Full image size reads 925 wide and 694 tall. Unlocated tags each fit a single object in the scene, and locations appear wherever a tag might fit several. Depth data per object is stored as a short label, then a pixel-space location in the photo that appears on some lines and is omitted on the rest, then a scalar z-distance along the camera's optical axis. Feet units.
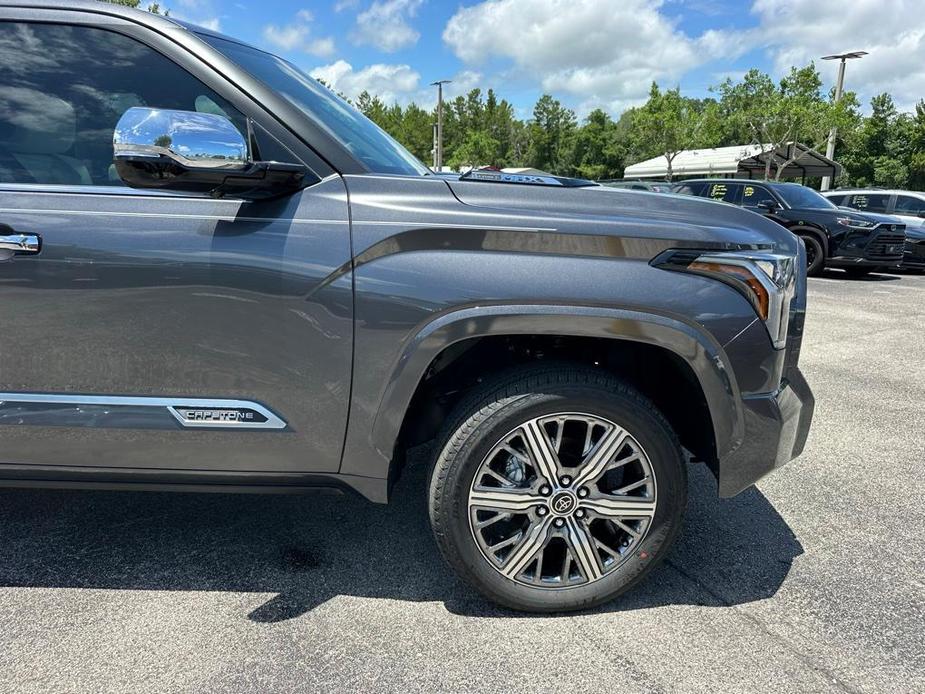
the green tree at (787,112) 88.17
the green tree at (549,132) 234.99
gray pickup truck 6.34
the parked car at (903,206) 40.27
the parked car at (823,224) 34.91
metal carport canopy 102.01
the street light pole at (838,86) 80.00
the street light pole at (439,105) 118.73
